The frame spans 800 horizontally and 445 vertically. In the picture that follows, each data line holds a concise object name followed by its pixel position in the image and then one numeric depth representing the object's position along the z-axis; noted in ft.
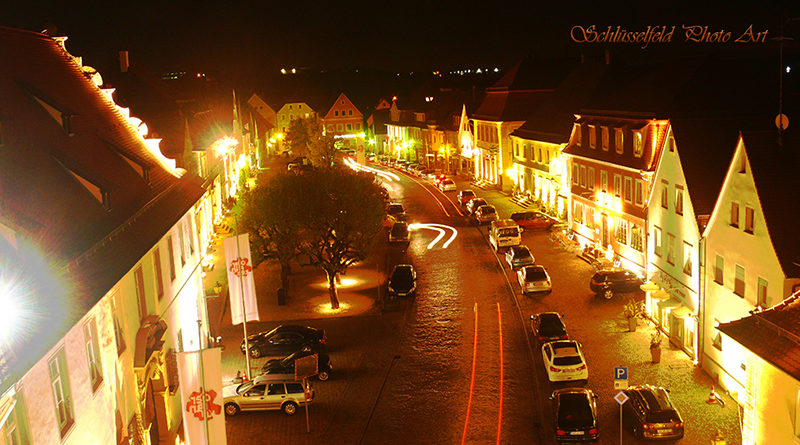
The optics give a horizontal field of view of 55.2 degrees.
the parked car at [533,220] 196.95
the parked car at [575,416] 82.94
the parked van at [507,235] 176.14
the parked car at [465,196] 244.01
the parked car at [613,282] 134.41
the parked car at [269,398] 95.14
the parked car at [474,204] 221.46
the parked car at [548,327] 112.27
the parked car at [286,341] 115.34
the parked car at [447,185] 279.69
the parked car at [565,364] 98.48
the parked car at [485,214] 208.03
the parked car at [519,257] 155.33
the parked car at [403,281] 142.41
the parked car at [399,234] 191.31
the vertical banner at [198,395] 66.85
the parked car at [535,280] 138.31
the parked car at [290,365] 102.94
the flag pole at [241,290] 102.22
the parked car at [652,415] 81.25
